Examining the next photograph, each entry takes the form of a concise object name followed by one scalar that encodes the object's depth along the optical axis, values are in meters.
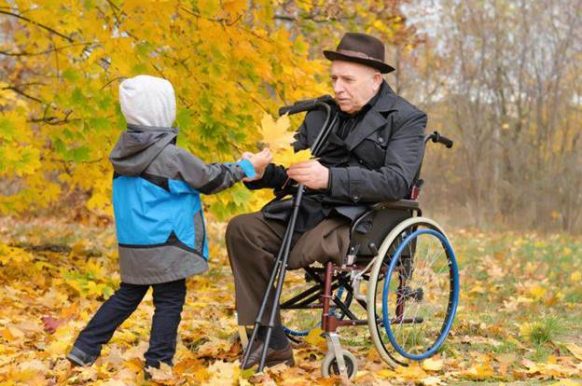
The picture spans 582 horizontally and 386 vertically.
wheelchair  5.95
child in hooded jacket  5.64
